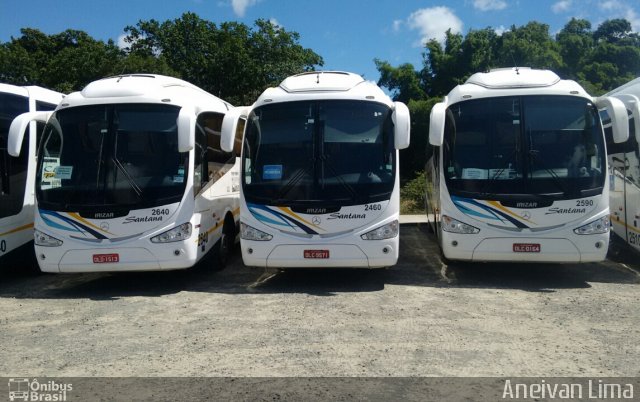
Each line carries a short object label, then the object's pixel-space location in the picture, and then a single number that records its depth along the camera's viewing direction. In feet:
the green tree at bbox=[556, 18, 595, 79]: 105.41
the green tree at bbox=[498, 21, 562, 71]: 87.61
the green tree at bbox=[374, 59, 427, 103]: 98.17
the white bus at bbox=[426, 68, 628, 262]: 26.20
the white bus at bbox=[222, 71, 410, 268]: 26.07
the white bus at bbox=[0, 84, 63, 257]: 29.04
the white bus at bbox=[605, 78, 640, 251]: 29.58
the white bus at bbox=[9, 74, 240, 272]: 26.17
